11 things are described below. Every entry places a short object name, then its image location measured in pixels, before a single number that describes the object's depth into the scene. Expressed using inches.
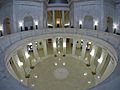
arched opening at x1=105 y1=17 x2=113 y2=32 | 566.9
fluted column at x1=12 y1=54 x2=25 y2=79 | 323.7
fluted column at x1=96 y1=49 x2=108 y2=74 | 338.3
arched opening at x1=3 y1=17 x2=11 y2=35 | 573.8
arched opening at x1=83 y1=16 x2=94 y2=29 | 546.5
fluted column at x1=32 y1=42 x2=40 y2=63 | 434.2
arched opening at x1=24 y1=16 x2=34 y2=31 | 545.5
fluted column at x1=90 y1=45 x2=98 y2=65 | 401.5
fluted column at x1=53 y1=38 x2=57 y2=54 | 491.2
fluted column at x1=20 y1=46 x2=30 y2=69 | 391.3
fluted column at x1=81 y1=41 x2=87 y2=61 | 442.4
